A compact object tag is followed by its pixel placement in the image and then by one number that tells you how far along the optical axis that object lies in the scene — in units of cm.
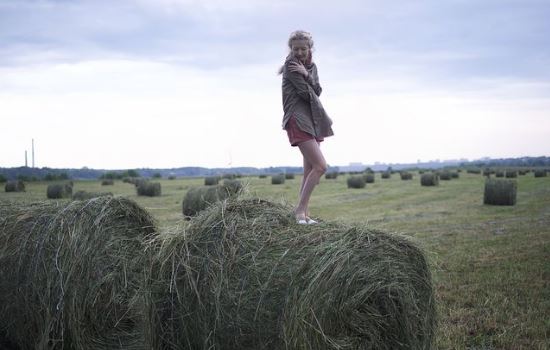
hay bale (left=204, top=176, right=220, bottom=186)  2856
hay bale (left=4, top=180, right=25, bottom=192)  2694
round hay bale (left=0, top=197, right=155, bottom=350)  469
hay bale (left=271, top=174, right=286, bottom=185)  3222
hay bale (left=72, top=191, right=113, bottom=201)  1596
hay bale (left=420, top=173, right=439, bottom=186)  2867
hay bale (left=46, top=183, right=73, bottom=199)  2175
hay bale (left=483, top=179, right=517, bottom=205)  1727
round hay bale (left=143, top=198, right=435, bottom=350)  352
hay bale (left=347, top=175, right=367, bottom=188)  2748
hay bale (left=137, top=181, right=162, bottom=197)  2380
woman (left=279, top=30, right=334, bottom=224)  498
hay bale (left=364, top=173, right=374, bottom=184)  3366
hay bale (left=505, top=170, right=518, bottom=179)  3781
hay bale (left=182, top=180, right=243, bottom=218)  1410
